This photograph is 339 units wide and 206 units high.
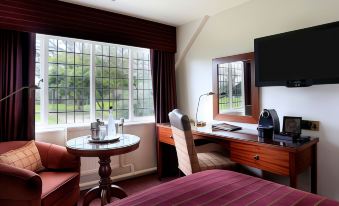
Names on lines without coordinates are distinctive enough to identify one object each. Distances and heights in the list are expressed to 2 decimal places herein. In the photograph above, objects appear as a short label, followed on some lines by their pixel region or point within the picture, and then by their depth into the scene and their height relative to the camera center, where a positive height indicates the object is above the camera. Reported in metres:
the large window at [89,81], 2.74 +0.33
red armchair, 1.57 -0.61
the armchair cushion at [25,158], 1.89 -0.46
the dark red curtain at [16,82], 2.31 +0.24
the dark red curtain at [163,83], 3.38 +0.33
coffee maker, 2.12 -0.19
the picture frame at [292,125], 2.10 -0.20
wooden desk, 1.77 -0.43
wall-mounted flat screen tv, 1.88 +0.43
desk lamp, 2.93 -0.25
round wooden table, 1.94 -0.41
